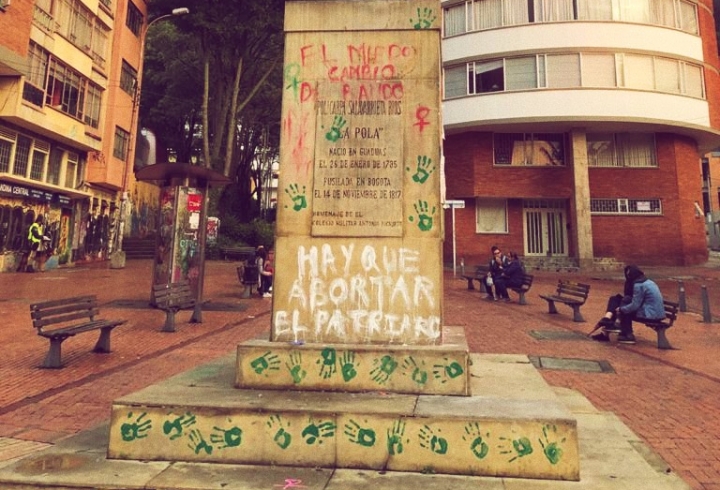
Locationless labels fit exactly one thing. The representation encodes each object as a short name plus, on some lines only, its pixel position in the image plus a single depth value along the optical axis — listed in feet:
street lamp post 75.61
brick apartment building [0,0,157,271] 63.57
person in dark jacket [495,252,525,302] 47.88
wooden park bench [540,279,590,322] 37.55
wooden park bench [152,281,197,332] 30.53
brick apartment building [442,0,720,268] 80.02
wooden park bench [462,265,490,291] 53.83
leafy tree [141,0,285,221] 83.82
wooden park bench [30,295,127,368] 21.36
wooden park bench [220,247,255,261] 91.35
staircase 95.75
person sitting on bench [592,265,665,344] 28.12
